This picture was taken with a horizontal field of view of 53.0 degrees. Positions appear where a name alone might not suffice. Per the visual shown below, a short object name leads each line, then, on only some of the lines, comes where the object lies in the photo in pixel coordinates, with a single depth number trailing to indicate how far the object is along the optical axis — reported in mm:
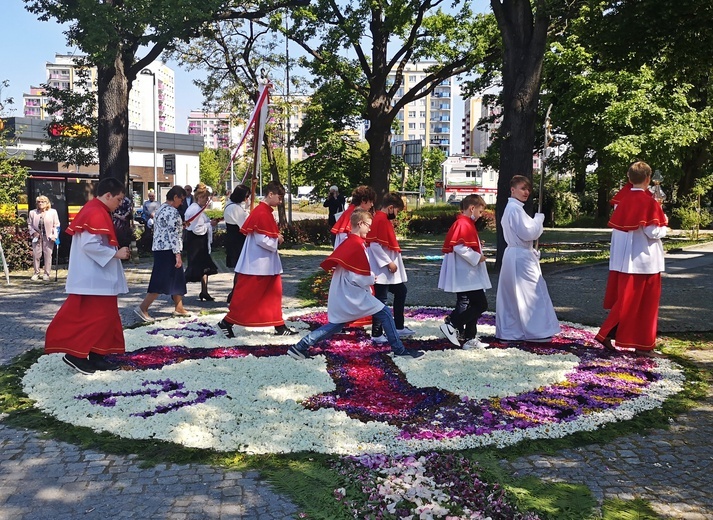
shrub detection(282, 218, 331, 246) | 27094
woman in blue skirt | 10523
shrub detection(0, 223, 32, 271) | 17703
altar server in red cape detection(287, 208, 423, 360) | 7570
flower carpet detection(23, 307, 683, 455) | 5480
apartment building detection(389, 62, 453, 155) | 149375
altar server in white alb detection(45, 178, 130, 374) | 7113
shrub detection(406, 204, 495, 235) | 35188
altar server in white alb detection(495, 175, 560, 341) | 8586
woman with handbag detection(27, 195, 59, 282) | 15844
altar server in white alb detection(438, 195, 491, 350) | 8453
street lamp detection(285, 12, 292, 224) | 29545
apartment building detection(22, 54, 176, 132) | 123438
